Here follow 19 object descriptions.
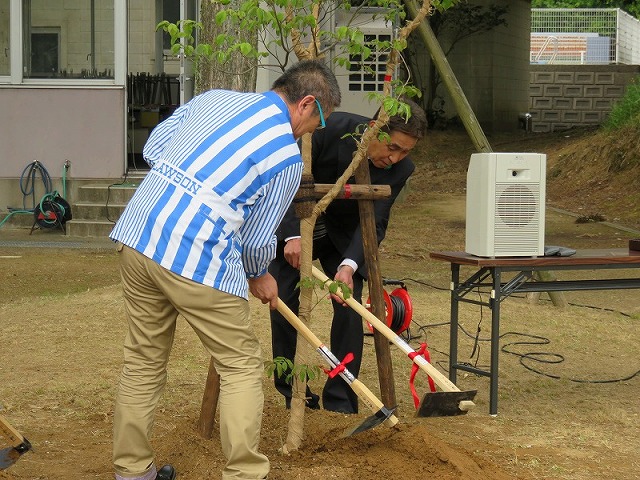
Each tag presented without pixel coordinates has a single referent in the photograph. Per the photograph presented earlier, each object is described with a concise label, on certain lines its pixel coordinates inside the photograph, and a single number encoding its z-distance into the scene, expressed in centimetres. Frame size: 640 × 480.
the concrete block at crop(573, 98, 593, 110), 2866
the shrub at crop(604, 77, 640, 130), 1980
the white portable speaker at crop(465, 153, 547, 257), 566
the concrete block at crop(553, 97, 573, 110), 2917
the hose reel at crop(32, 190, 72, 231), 1350
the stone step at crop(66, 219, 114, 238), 1325
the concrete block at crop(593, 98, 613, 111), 2850
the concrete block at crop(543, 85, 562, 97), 2958
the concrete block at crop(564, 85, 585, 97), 2878
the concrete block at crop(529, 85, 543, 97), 2972
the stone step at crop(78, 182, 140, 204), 1353
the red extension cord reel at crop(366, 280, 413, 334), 534
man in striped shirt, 363
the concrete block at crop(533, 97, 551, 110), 2959
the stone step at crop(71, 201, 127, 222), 1340
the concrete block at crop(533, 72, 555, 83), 2962
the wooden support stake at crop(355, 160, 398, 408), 484
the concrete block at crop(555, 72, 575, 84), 2892
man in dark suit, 505
